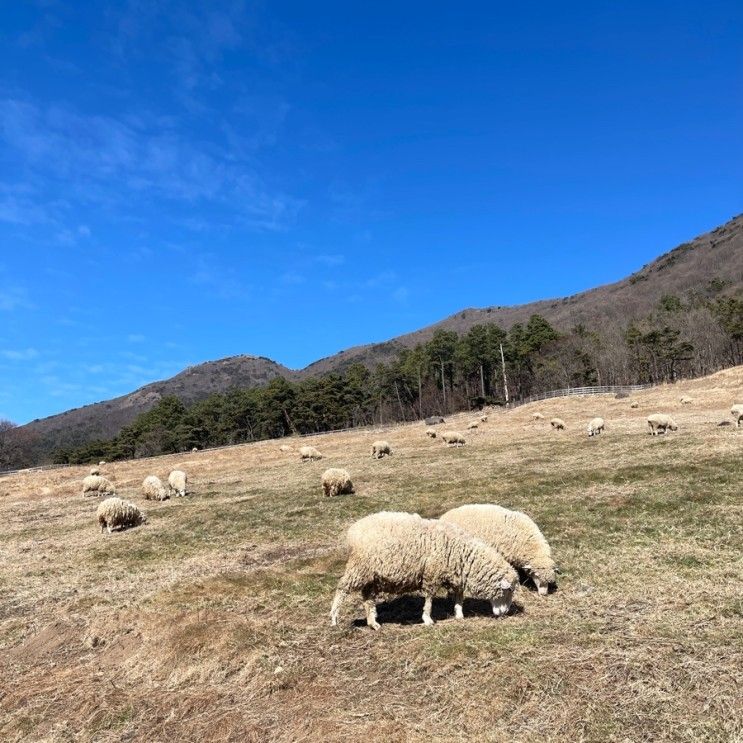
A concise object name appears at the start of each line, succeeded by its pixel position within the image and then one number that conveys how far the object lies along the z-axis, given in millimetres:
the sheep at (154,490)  26922
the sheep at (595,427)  33438
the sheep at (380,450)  37500
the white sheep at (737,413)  28531
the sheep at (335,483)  21984
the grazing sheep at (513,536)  10055
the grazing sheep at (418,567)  8727
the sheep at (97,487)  32281
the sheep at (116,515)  19141
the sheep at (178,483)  27828
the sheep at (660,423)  29234
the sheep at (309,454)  41500
